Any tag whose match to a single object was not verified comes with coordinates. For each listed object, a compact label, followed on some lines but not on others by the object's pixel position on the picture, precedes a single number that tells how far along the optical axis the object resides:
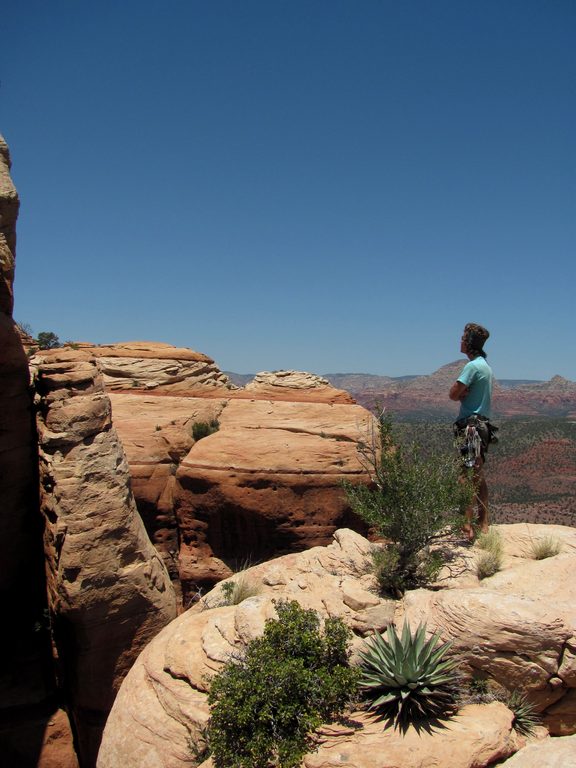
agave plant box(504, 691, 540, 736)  5.19
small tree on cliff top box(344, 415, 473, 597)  6.98
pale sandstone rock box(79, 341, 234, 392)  13.13
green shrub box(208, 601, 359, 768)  4.77
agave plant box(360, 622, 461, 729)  4.95
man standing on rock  7.52
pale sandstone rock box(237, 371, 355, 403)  12.62
